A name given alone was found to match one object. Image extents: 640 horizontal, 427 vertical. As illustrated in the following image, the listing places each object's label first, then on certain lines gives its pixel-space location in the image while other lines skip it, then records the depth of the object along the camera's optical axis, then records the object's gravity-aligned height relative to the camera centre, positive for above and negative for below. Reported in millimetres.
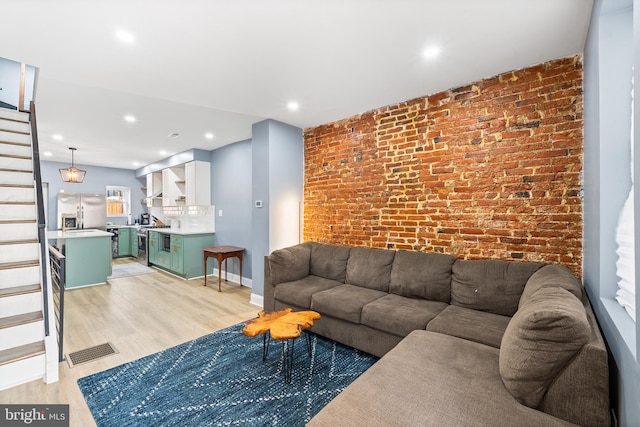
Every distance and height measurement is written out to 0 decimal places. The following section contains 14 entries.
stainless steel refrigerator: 7016 +118
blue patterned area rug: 1832 -1305
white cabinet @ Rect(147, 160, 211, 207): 5789 +585
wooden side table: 4584 -686
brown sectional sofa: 1197 -855
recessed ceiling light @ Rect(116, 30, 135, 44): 2002 +1259
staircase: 2193 -527
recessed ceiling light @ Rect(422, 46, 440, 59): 2208 +1242
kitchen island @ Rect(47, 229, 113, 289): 4707 -733
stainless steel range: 6611 -734
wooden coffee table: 2045 -882
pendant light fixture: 5680 +774
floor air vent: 2486 -1287
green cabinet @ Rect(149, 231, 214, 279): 5301 -795
